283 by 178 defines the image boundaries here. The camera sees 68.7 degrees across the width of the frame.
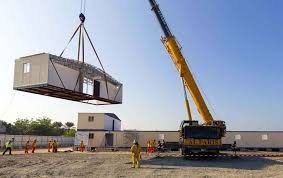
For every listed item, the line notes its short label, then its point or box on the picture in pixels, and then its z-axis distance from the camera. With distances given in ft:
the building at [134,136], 78.88
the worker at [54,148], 76.29
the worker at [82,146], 78.23
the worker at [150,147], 67.52
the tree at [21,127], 174.27
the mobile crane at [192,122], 47.48
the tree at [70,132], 185.98
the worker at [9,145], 64.46
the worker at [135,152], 38.24
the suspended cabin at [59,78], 46.86
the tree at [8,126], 180.97
